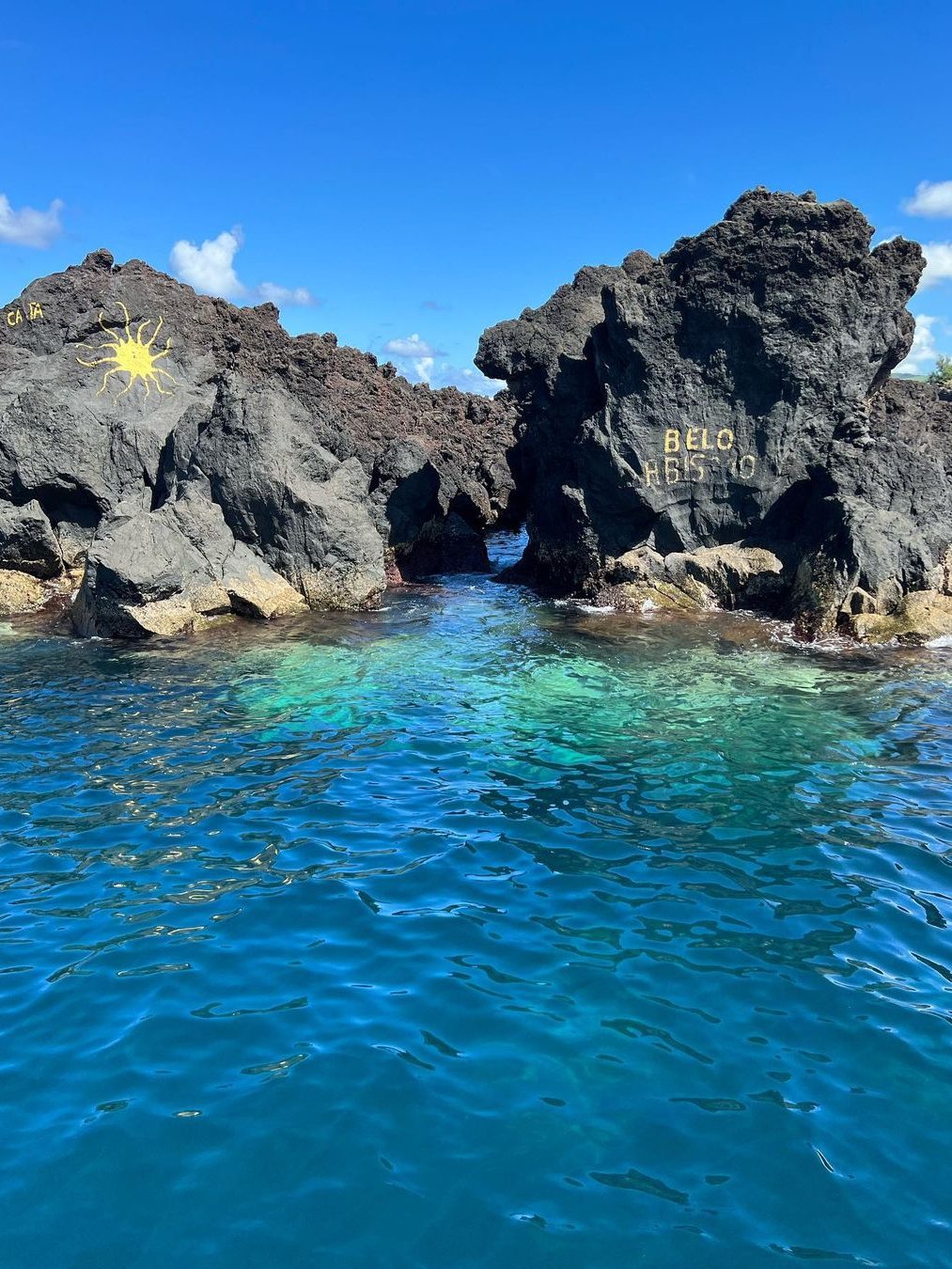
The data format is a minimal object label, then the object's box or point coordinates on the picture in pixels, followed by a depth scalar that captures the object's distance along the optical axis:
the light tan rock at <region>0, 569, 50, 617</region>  19.56
